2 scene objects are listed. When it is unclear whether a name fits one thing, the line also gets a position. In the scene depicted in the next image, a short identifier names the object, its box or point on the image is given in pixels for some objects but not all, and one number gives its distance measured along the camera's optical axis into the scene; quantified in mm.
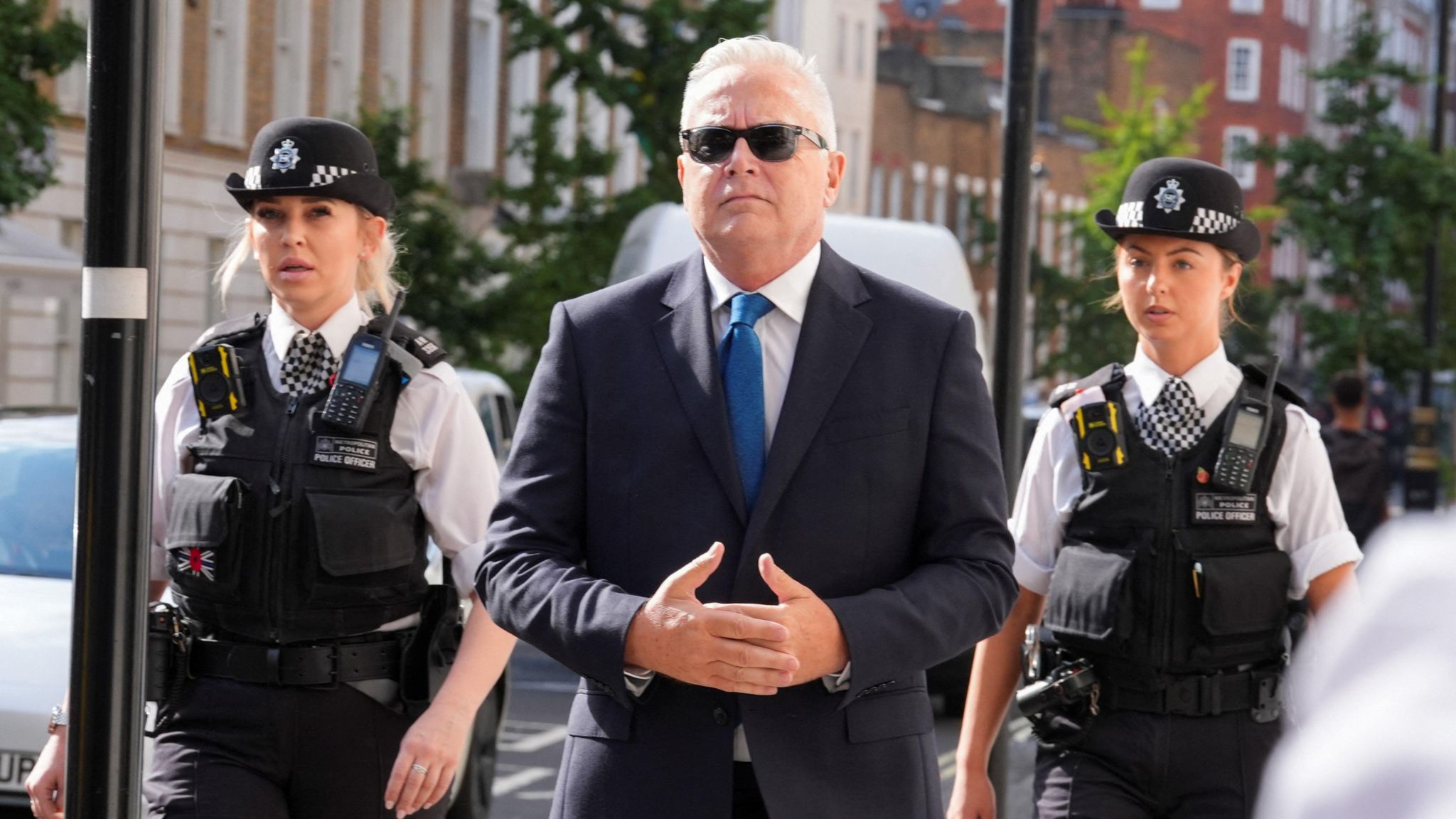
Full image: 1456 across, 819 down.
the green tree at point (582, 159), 25109
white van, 14062
